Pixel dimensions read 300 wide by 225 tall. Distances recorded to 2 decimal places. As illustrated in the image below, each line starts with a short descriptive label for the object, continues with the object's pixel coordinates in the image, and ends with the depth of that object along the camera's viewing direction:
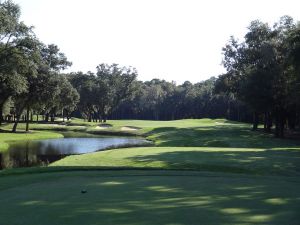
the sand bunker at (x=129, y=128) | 86.25
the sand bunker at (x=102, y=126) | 89.99
